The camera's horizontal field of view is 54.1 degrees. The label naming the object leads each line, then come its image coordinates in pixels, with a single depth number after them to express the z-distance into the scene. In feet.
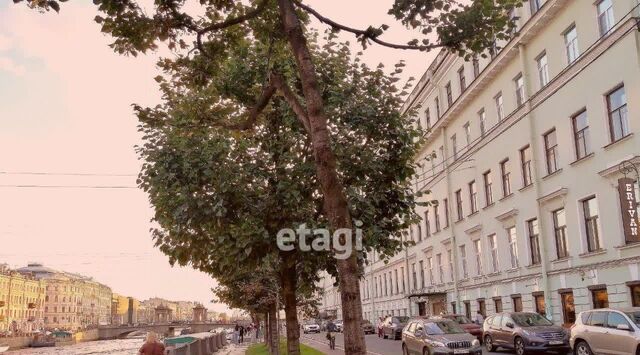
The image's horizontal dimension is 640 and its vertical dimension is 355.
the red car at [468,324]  92.09
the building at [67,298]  496.23
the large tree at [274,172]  43.88
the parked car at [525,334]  66.69
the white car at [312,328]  239.50
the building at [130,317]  622.95
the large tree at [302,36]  20.68
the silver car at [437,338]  63.52
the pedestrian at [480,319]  109.01
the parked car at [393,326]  123.03
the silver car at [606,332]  48.29
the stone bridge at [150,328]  386.20
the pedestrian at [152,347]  43.32
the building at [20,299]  407.85
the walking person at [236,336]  179.83
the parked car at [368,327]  162.30
